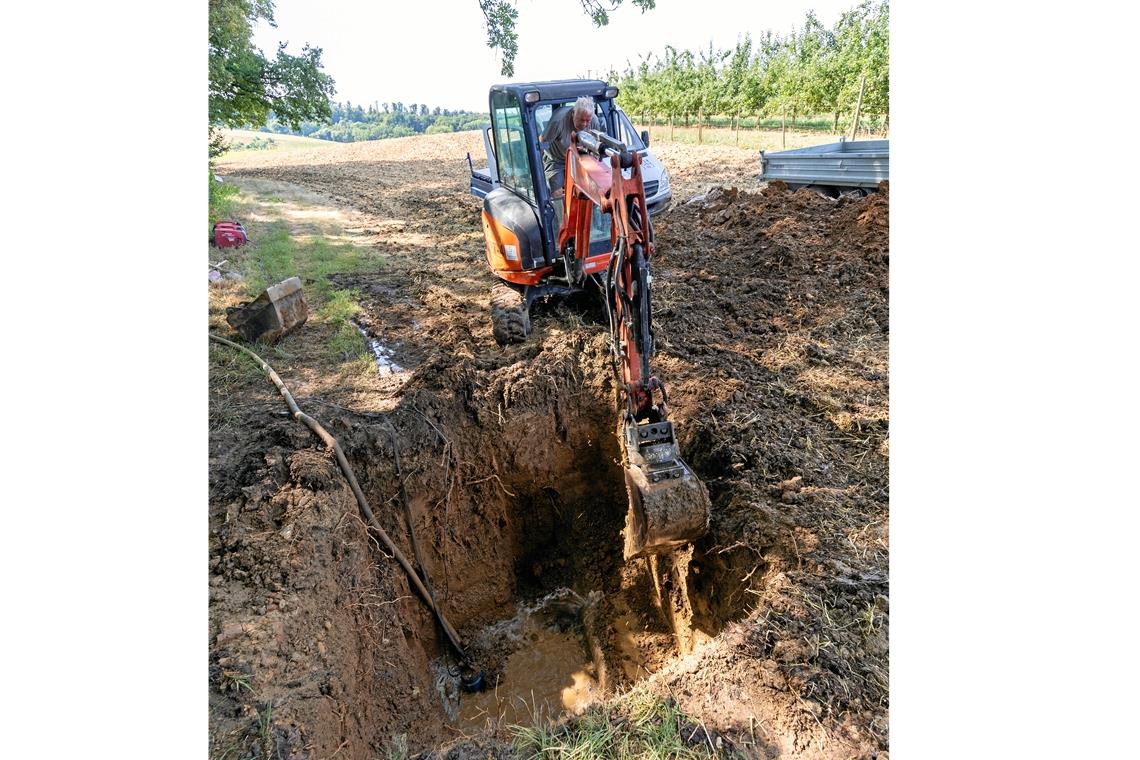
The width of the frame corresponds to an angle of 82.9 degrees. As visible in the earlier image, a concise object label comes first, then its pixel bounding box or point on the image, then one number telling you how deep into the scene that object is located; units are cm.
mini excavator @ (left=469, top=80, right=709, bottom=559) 366
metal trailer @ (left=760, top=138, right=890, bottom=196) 972
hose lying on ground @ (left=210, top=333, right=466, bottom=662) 452
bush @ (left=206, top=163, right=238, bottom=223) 908
